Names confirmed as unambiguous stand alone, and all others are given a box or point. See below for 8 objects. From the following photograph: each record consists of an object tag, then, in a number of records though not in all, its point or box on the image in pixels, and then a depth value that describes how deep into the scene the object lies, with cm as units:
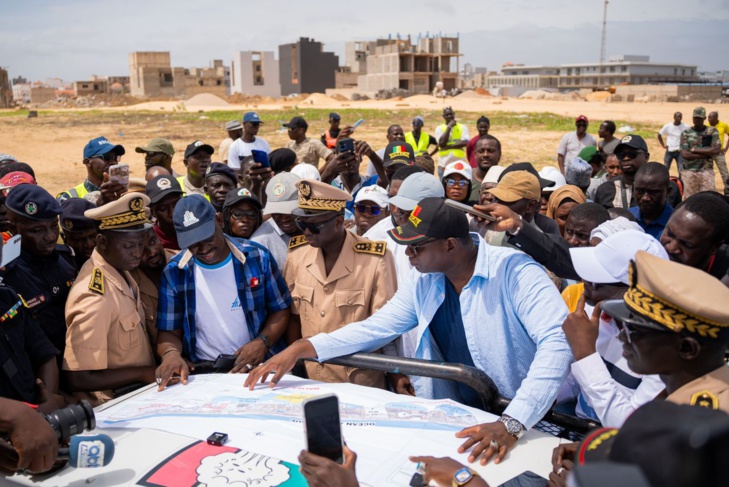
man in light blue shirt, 273
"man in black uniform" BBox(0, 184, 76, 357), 345
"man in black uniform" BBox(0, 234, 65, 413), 285
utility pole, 13500
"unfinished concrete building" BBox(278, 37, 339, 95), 8031
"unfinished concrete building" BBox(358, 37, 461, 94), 7369
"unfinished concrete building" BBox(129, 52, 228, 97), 7169
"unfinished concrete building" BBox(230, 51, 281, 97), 8288
